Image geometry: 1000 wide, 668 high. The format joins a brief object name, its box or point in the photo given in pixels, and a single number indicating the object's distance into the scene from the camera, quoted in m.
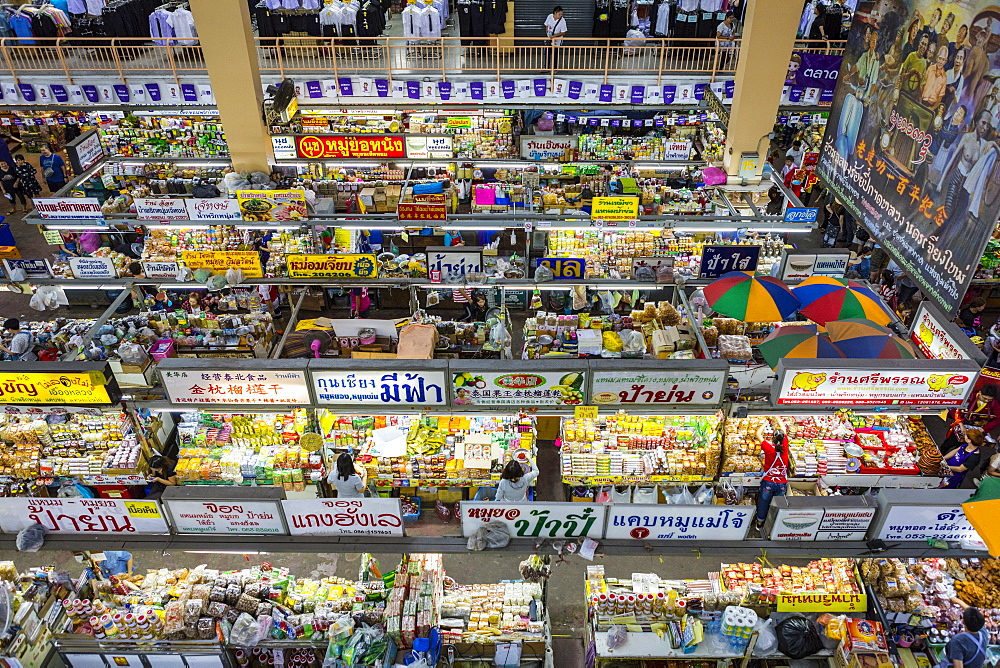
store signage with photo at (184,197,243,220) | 12.40
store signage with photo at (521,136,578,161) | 15.91
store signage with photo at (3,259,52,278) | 12.57
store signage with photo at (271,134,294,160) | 14.73
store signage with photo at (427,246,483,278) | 11.74
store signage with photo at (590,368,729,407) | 7.41
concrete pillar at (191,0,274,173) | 12.66
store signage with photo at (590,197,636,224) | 12.23
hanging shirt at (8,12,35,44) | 18.25
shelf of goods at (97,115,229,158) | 17.38
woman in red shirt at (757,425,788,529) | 8.84
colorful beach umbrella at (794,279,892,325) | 9.07
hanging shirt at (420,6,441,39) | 18.48
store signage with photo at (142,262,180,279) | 11.99
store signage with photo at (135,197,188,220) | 12.46
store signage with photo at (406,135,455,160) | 15.70
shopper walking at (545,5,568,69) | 18.80
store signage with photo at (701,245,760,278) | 10.97
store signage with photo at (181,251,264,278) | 11.69
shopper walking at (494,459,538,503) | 7.54
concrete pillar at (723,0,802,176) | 12.86
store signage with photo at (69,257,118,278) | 11.78
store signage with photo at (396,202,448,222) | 12.34
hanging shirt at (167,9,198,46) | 19.22
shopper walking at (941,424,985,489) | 9.55
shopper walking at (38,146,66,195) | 17.86
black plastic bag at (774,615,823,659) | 6.83
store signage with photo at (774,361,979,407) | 7.38
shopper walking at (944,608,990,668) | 6.75
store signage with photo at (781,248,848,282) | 10.81
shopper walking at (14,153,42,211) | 18.31
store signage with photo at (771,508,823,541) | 6.78
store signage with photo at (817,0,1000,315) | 7.81
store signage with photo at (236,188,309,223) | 12.39
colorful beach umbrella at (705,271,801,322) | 9.17
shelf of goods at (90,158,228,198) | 15.01
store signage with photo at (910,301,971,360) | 8.01
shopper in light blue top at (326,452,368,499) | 7.84
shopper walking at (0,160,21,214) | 18.23
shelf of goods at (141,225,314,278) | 12.91
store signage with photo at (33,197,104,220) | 12.98
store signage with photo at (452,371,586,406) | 7.42
